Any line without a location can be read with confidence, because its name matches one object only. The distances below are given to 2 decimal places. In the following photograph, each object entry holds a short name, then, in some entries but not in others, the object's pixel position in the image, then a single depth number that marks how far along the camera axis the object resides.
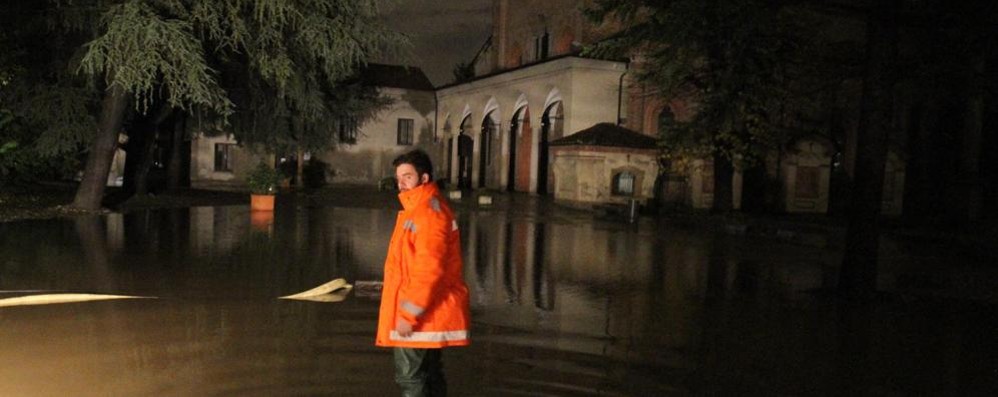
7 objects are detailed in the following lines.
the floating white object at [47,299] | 7.80
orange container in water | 21.41
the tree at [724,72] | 13.26
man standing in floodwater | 4.12
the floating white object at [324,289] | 8.76
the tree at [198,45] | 15.55
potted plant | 21.44
